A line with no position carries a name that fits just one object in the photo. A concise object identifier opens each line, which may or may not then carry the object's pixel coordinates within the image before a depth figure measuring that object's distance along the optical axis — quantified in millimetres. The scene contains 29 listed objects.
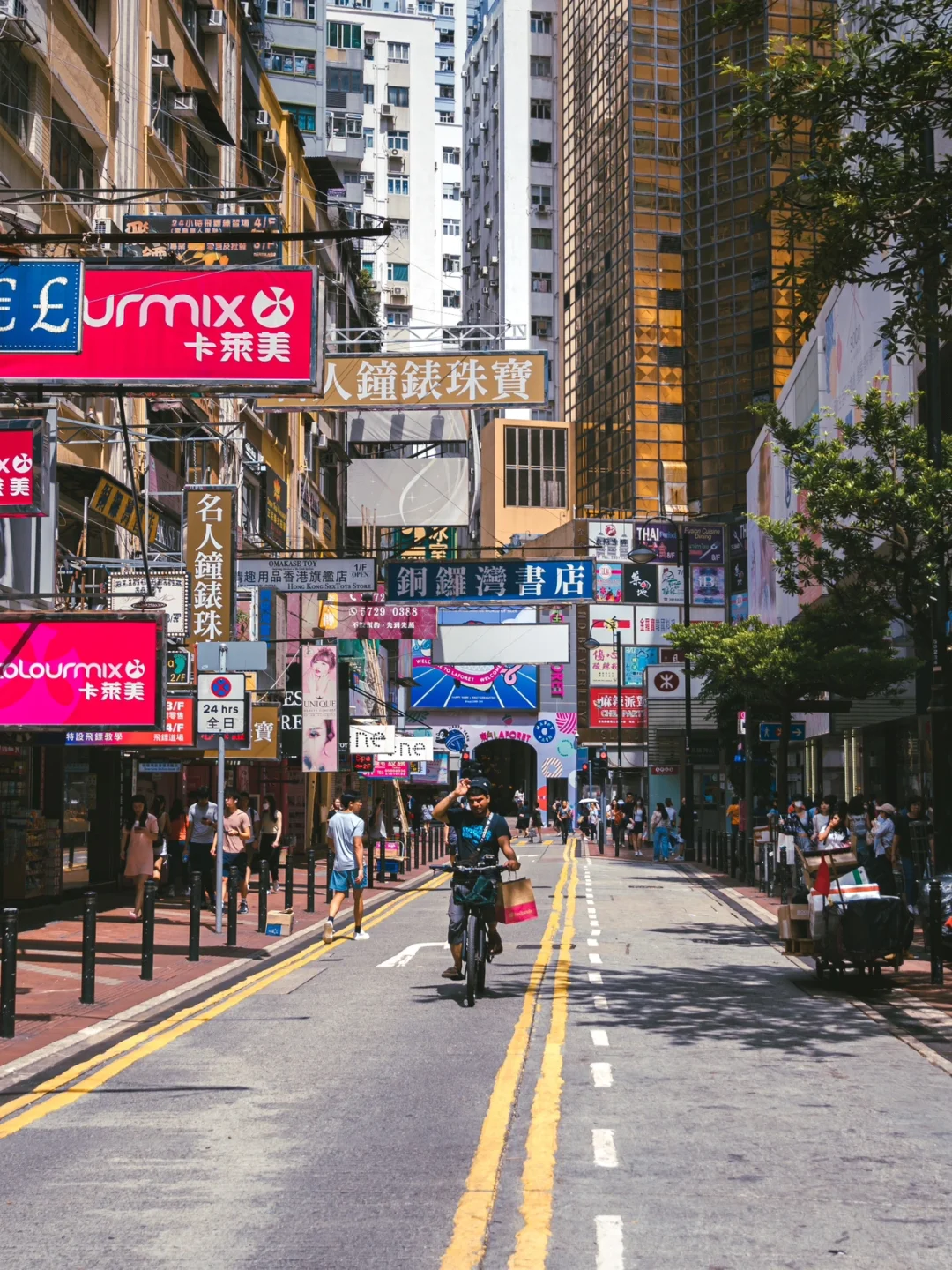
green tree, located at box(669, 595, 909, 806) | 32000
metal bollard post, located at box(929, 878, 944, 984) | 16062
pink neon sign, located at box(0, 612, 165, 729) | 16797
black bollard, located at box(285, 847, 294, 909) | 23453
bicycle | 14039
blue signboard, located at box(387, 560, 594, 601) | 29031
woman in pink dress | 22531
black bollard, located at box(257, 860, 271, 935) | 21250
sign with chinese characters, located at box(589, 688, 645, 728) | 92000
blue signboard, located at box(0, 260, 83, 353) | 14320
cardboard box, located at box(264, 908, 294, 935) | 21000
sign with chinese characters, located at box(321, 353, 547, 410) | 30297
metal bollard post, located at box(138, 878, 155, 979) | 15953
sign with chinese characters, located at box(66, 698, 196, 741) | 25234
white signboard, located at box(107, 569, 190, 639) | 26109
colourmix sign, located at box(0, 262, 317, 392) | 14289
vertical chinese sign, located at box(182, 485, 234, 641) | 28016
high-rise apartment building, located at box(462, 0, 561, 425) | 127312
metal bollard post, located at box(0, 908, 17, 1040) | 12344
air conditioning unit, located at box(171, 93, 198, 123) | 33594
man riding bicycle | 14359
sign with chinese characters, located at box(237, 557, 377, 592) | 28938
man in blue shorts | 19953
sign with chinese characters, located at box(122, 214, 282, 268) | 19784
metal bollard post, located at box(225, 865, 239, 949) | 18606
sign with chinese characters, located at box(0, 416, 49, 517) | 14883
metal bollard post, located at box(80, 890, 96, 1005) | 14242
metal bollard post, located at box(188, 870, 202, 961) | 17888
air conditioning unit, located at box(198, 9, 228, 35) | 38250
